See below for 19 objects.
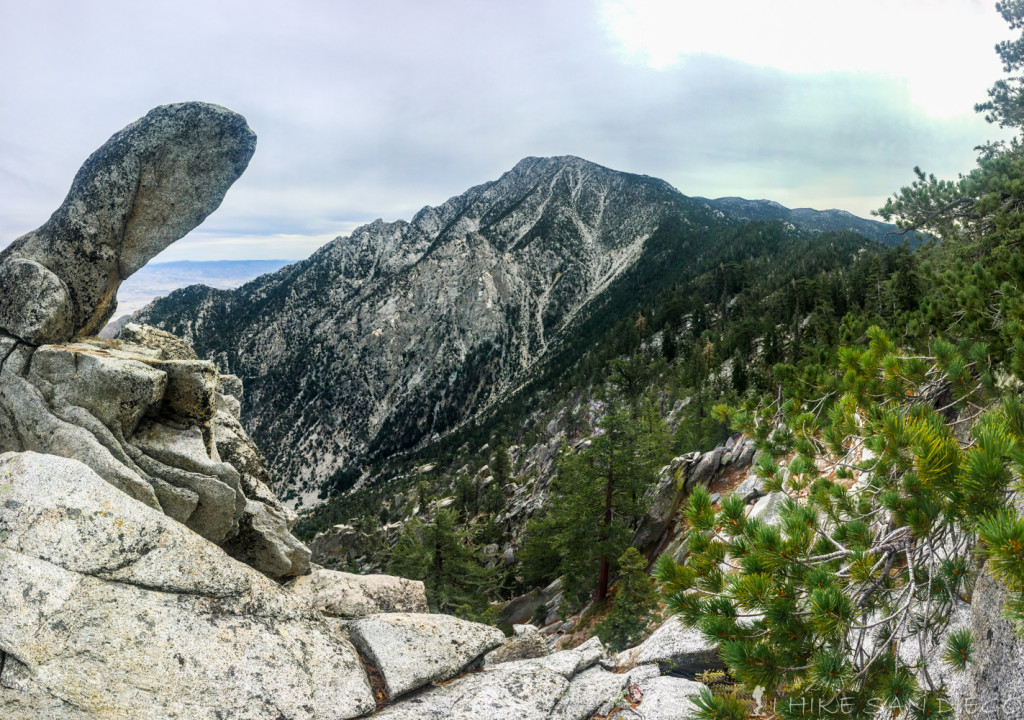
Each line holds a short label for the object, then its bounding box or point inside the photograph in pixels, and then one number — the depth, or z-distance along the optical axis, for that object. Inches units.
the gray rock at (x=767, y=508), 524.1
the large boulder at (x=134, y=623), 214.4
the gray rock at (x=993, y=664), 163.0
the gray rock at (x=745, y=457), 935.0
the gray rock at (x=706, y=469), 975.6
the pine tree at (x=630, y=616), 636.1
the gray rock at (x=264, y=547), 440.1
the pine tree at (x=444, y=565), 959.7
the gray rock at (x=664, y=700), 282.7
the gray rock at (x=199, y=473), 377.1
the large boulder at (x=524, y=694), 278.2
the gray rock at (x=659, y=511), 1008.2
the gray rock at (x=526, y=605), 1227.2
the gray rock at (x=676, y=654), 346.0
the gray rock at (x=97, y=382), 354.3
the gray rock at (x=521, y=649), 354.3
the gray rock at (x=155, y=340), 486.0
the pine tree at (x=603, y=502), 887.1
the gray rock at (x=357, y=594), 411.8
